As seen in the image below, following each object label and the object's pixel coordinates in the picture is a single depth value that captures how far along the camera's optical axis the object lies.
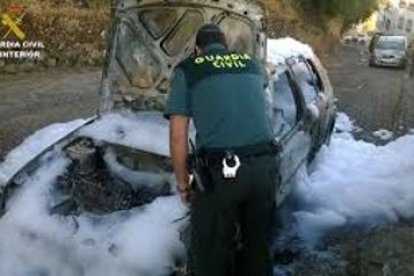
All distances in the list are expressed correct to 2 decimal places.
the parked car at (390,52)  31.27
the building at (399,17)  77.74
